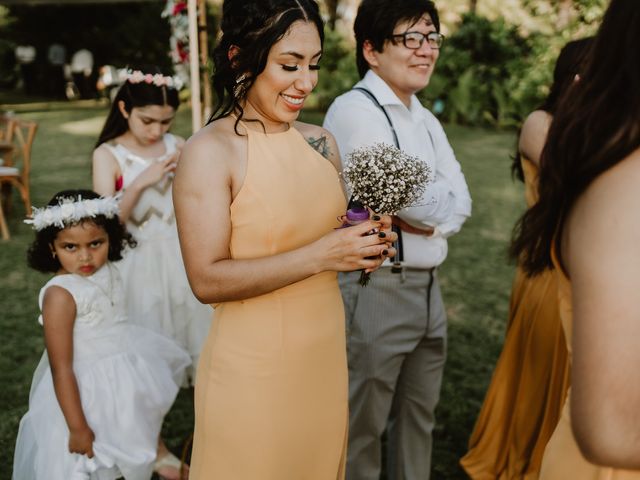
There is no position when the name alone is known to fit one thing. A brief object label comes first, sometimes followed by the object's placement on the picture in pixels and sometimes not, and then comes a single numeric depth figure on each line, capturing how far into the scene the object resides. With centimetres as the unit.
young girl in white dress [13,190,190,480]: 274
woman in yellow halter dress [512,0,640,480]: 106
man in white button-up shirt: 276
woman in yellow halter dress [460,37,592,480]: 306
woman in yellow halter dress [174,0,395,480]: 188
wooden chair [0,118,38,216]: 795
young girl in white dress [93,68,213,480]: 374
